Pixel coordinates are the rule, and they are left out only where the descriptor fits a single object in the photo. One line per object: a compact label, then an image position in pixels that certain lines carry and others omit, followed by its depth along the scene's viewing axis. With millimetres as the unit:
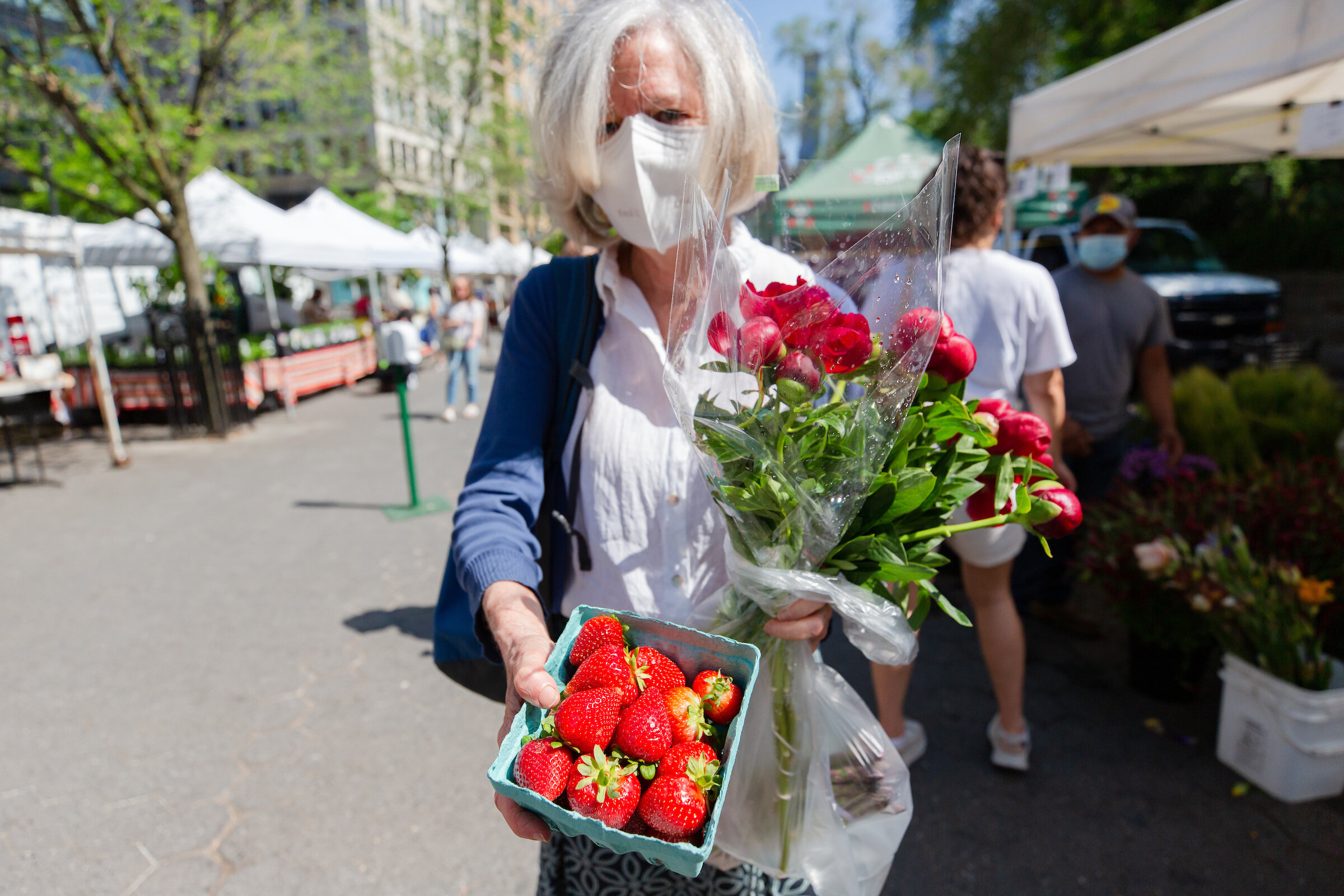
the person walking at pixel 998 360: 2498
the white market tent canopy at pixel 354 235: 11203
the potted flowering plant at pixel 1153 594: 2949
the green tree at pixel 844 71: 31750
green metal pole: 5605
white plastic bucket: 2363
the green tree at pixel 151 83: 7305
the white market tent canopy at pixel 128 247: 10227
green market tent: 11148
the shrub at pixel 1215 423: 3816
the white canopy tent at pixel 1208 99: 2348
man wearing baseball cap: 3533
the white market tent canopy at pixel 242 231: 9500
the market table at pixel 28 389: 6625
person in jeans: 9453
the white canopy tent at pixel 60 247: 6172
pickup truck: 8500
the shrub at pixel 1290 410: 3877
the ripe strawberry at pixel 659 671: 1007
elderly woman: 1294
